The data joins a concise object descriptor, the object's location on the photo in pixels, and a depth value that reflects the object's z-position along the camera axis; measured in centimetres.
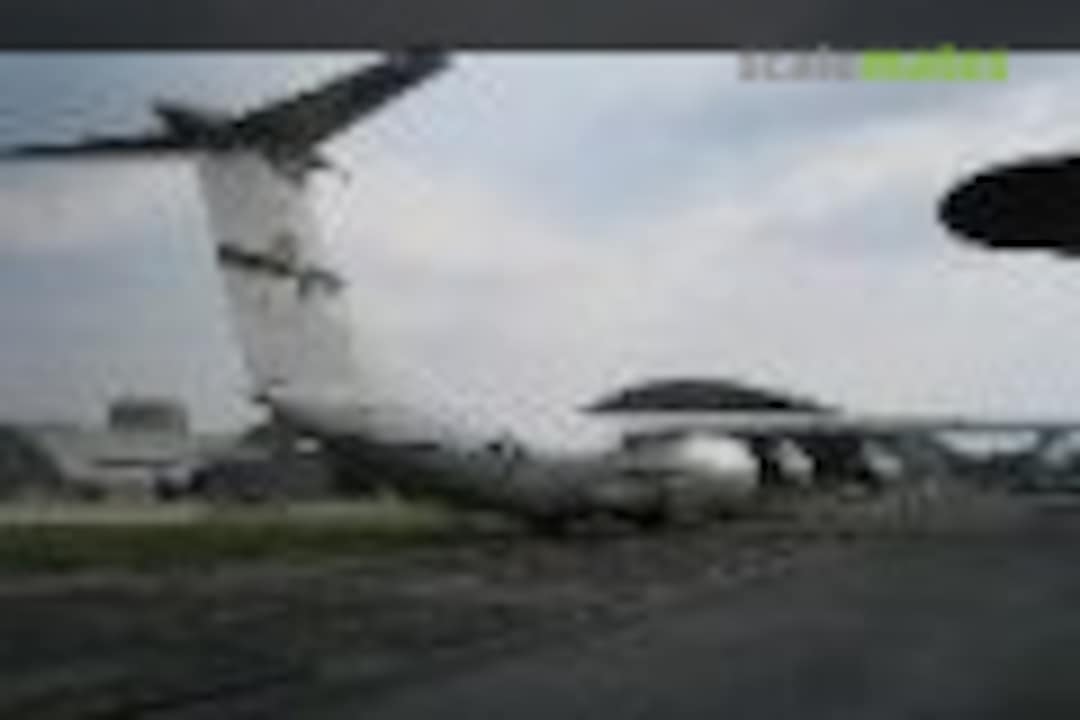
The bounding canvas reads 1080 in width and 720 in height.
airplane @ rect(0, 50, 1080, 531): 3962
